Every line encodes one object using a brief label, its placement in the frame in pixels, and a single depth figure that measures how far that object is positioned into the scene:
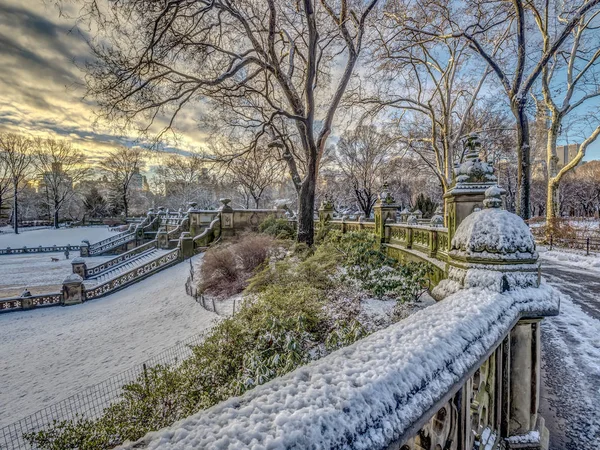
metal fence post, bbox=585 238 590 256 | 13.86
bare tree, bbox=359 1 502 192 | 10.95
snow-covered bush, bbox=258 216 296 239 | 15.82
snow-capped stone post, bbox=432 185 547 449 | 2.24
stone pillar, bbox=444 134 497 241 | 5.77
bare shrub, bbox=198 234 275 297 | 10.46
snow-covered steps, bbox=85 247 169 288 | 18.08
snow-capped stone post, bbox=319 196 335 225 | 17.38
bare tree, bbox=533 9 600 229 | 14.98
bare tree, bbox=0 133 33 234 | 36.41
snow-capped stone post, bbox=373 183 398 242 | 11.93
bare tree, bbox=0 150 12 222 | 37.58
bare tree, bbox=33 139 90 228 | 41.25
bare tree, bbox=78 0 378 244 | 8.55
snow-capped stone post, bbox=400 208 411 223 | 19.72
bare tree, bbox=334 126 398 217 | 25.77
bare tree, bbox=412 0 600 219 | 8.48
